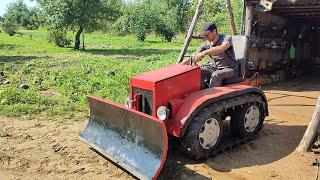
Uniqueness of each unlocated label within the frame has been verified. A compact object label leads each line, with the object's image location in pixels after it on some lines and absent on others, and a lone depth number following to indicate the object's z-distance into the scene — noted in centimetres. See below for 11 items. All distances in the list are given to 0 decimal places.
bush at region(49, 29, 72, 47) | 2941
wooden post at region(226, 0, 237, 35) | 1218
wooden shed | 1138
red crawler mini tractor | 510
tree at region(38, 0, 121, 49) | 2594
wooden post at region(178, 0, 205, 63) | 1116
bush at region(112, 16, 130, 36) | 5453
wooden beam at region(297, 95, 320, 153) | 607
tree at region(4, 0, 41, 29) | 7602
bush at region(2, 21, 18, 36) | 4458
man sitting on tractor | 625
